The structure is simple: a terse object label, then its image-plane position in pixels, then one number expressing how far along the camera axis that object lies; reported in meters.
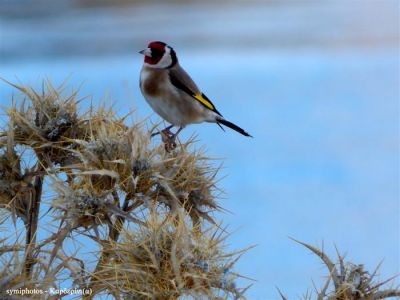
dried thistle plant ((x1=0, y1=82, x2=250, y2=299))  10.45
